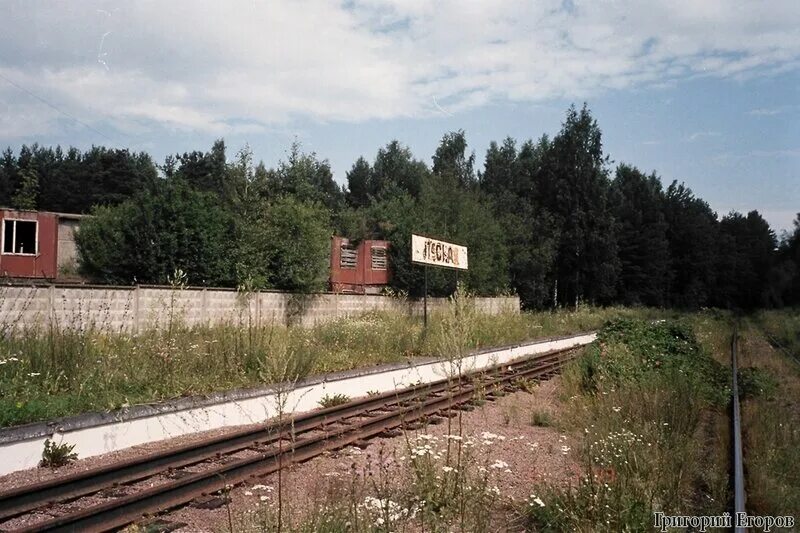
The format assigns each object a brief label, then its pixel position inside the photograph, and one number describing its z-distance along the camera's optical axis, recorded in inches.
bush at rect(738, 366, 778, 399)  562.9
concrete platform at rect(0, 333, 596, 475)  317.1
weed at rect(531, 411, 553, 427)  442.9
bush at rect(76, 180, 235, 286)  900.6
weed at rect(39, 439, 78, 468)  320.5
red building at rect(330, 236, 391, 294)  1255.5
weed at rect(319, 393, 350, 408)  521.4
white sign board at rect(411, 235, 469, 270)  837.8
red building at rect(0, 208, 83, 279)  1066.7
